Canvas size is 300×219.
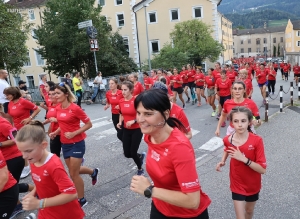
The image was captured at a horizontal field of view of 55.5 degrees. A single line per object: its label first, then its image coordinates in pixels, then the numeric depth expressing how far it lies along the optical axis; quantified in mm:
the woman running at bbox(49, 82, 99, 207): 4488
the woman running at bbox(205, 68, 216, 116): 11508
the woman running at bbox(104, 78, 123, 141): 7195
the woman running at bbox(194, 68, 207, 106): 13755
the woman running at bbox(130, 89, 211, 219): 1963
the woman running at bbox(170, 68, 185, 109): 13438
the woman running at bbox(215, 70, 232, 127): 9578
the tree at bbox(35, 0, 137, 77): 25859
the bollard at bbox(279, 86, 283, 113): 11162
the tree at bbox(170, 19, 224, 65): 32000
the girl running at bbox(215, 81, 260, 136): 5191
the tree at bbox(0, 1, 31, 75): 13195
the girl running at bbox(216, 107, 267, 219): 3162
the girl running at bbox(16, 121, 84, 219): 2549
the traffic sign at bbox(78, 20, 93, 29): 17016
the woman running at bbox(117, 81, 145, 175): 5566
